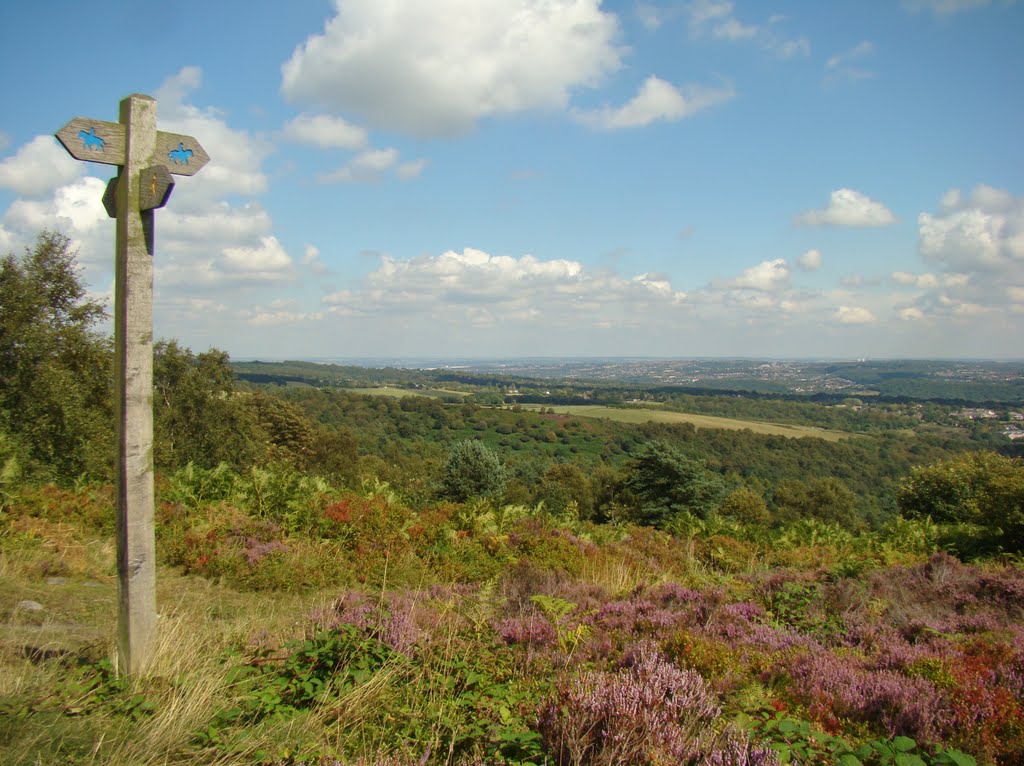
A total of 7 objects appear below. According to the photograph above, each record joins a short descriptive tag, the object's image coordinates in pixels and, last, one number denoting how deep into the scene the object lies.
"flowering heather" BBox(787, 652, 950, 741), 3.42
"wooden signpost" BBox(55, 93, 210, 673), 3.59
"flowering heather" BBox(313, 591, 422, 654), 4.22
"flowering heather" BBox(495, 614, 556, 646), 4.71
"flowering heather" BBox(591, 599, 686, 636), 5.25
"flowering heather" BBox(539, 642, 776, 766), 2.67
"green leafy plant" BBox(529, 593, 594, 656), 4.77
